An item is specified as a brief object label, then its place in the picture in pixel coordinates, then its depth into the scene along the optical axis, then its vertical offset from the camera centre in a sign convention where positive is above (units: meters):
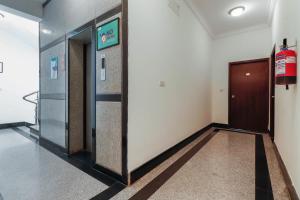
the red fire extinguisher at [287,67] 1.61 +0.34
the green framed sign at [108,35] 1.81 +0.81
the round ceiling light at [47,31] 3.07 +1.39
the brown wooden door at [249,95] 4.29 +0.08
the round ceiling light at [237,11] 3.42 +2.05
